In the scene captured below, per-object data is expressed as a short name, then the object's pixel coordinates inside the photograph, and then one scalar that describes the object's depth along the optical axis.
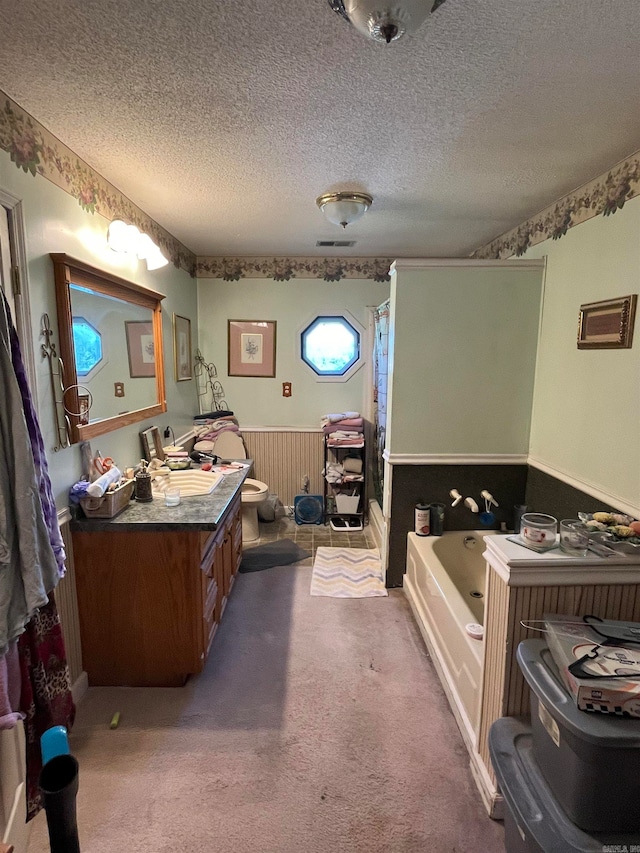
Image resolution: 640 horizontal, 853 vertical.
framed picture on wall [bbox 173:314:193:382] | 3.39
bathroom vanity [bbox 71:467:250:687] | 1.97
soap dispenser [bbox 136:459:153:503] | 2.23
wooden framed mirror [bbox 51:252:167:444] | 1.88
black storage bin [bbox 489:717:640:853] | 1.12
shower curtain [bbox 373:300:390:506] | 3.45
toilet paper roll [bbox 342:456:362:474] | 3.88
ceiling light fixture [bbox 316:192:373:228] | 2.37
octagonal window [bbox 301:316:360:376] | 4.12
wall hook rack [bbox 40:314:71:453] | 1.78
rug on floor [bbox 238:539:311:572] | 3.29
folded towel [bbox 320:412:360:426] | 3.91
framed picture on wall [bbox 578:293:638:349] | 1.89
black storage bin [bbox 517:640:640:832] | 1.08
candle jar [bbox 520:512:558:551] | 1.49
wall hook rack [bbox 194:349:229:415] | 4.09
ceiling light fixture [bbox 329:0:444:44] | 0.99
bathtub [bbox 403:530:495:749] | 1.83
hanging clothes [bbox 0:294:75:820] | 1.26
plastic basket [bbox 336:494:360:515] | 3.92
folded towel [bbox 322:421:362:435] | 3.87
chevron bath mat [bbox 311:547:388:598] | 2.95
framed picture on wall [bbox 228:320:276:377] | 4.07
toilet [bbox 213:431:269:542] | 3.47
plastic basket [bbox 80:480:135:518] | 1.95
